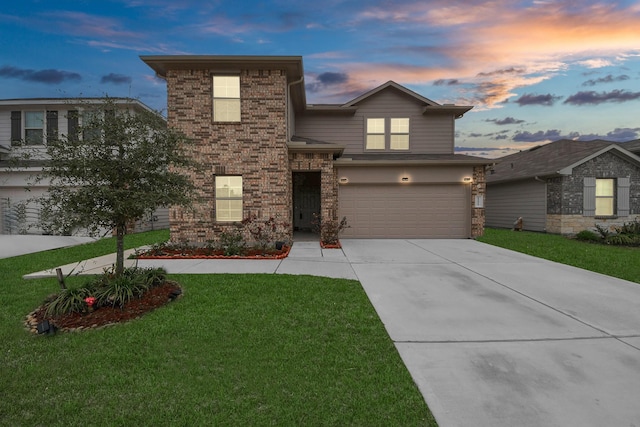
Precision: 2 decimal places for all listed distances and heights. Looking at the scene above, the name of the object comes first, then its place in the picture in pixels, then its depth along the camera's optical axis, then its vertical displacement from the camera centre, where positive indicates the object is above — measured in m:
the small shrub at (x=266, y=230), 10.32 -0.84
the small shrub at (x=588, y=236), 13.08 -1.31
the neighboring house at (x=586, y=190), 14.84 +0.89
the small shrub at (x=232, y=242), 9.18 -1.21
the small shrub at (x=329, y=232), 11.26 -0.98
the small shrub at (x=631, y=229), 12.84 -0.98
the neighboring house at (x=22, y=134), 14.75 +3.83
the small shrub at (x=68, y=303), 4.36 -1.47
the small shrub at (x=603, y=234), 12.84 -1.17
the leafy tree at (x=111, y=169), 4.72 +0.60
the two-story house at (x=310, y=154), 10.30 +2.09
